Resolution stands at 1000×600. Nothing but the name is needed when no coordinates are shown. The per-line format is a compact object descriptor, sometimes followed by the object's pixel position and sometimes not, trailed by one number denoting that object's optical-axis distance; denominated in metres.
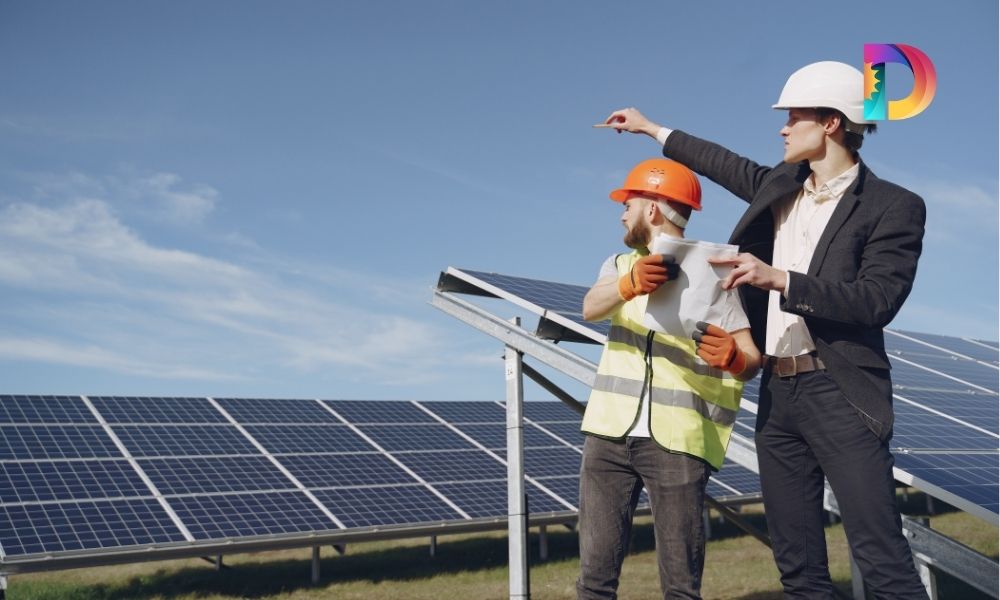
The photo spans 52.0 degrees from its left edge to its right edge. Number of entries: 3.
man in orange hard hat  3.50
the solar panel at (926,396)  5.91
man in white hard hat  3.01
